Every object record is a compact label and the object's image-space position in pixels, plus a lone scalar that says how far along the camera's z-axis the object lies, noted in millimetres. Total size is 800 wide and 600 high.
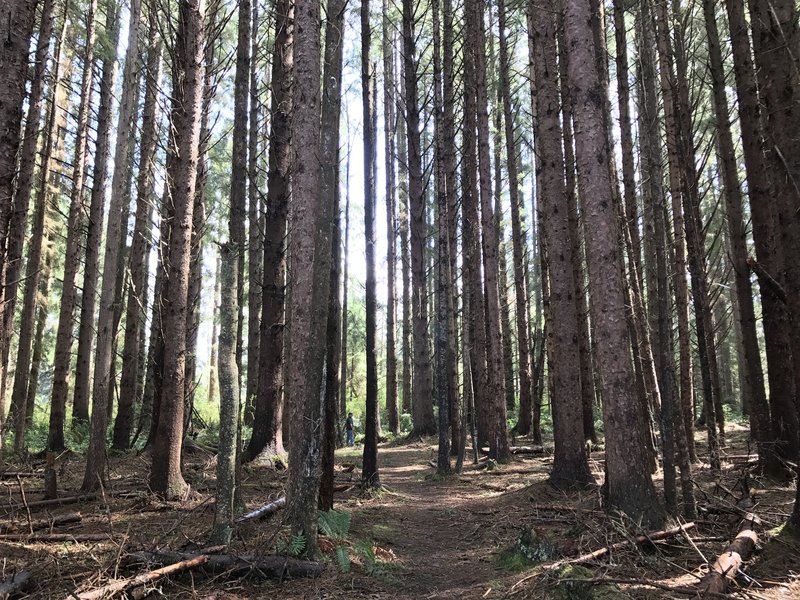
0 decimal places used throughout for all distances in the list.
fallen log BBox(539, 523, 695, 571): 4148
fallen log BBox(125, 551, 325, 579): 4180
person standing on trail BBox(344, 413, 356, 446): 18047
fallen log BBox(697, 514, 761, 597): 3389
